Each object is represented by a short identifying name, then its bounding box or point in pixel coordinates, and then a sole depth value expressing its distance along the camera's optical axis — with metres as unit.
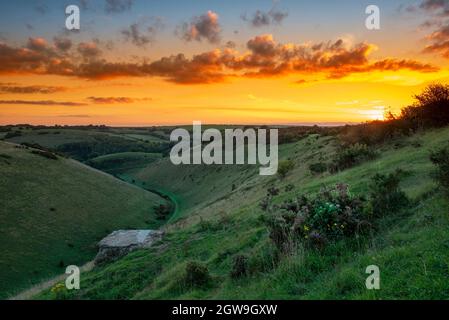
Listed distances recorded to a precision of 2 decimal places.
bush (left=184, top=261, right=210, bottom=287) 12.66
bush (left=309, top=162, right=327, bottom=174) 32.69
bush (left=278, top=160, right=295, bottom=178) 41.24
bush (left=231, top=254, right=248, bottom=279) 12.16
